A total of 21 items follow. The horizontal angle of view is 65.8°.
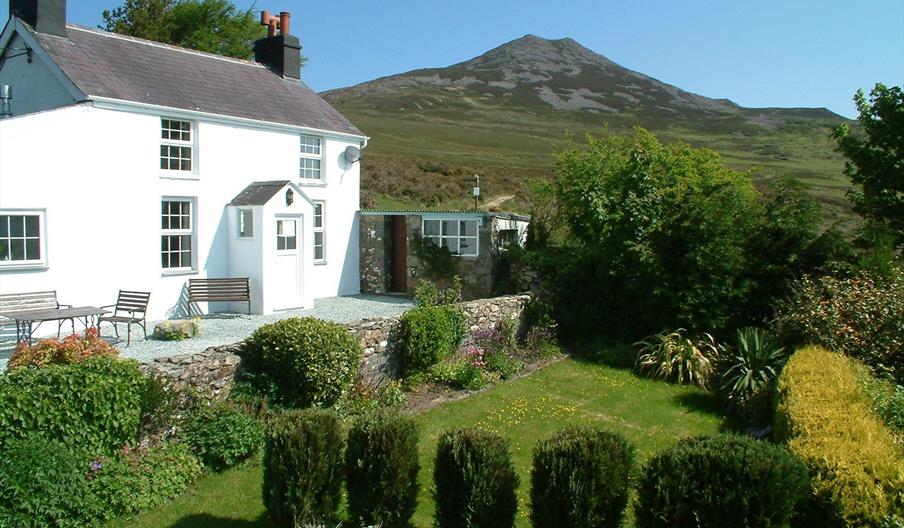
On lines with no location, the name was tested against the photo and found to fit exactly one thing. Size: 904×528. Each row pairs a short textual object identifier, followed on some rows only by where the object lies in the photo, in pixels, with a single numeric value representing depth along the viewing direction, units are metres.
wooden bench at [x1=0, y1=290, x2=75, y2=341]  12.98
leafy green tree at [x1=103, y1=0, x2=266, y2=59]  33.97
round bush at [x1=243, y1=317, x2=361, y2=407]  10.70
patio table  11.98
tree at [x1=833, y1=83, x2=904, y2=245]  15.55
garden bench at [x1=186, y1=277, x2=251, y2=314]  16.92
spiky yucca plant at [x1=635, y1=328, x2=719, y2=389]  13.93
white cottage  14.12
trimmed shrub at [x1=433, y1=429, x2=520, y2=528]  6.69
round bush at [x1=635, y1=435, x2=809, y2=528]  5.84
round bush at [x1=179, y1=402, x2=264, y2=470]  9.16
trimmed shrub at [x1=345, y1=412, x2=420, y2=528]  7.06
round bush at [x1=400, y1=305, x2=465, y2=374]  12.89
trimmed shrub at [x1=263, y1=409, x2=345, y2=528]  7.16
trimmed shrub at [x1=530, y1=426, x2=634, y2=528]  6.39
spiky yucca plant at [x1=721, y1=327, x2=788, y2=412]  12.32
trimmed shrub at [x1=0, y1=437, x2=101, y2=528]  6.93
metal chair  13.53
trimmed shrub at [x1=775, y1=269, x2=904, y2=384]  11.71
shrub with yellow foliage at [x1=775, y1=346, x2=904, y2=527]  6.51
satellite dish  21.04
